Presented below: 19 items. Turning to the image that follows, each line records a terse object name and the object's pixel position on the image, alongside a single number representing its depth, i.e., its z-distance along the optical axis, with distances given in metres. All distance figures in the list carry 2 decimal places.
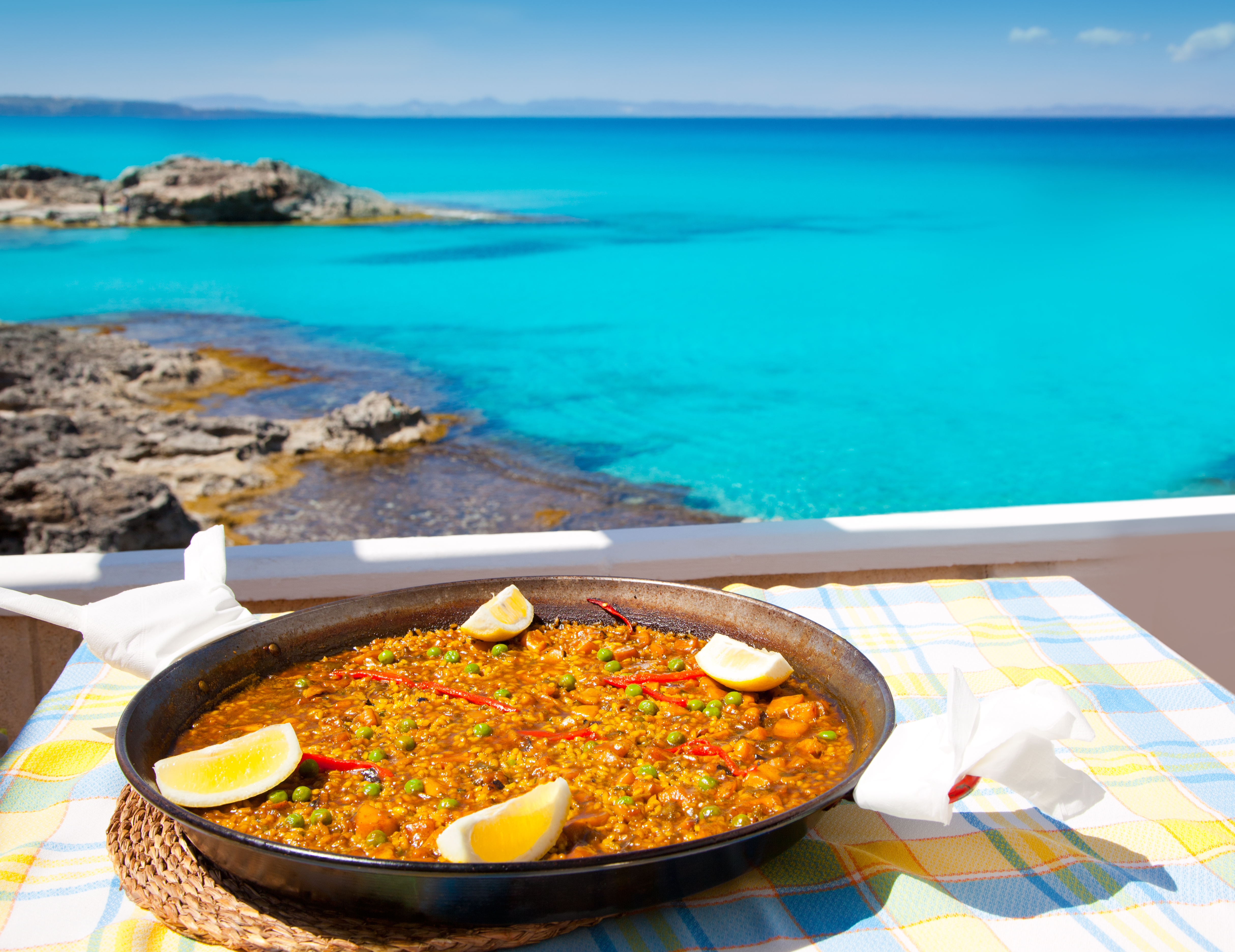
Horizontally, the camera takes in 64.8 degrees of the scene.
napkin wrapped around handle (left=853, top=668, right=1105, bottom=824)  1.18
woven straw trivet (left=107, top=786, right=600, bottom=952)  1.13
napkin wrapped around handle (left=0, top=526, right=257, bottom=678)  1.60
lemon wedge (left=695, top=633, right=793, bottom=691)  1.51
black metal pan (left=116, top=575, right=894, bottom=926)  1.06
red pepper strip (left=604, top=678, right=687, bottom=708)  1.54
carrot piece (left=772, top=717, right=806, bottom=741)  1.44
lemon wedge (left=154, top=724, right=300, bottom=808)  1.26
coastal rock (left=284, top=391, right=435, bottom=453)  9.41
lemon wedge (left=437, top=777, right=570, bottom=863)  1.09
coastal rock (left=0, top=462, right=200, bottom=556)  5.95
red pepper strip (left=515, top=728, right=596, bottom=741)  1.44
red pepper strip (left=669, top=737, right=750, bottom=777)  1.38
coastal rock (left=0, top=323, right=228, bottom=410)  10.60
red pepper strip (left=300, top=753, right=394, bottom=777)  1.35
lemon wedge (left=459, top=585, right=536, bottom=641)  1.71
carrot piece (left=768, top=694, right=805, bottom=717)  1.50
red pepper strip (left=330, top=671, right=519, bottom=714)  1.54
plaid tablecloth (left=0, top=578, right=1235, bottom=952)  1.20
